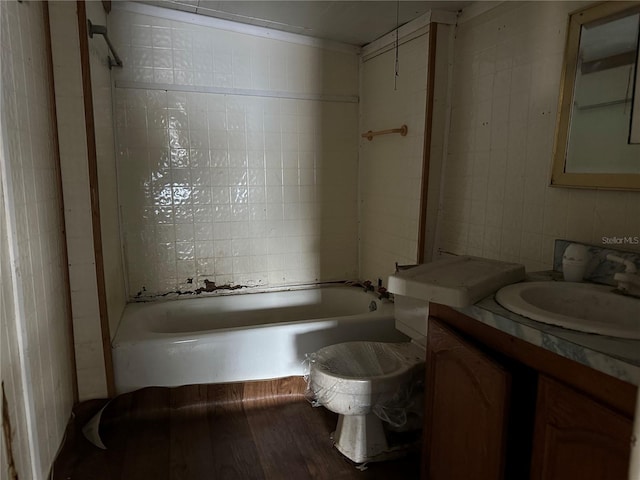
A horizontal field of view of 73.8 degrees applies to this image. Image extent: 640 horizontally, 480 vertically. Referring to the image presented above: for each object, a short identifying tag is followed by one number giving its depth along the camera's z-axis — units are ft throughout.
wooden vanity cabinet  2.85
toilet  5.58
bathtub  6.88
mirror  4.51
